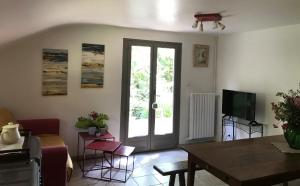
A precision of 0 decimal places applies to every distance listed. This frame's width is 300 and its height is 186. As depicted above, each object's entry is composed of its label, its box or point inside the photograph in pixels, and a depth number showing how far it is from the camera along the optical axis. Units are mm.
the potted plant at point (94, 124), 4016
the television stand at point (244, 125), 4310
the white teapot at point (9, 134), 2008
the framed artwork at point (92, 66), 4305
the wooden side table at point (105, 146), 3543
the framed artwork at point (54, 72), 4051
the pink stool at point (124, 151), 3580
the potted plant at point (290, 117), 2280
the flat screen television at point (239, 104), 4244
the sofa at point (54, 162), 2973
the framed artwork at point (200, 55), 5219
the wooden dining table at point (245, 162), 1798
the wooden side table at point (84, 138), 3881
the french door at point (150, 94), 4699
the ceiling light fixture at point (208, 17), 3141
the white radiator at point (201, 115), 5125
